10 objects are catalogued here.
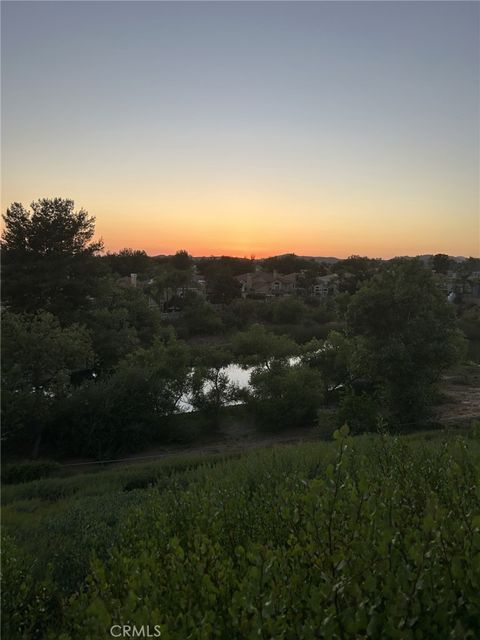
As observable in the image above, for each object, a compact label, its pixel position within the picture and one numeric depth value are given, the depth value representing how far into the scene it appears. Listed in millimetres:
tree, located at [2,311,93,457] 14109
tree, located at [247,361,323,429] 19219
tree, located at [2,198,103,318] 23328
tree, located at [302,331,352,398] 22391
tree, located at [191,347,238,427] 19891
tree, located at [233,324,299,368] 23172
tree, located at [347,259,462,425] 16922
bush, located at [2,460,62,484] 13242
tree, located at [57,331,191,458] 16312
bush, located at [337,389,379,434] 16172
